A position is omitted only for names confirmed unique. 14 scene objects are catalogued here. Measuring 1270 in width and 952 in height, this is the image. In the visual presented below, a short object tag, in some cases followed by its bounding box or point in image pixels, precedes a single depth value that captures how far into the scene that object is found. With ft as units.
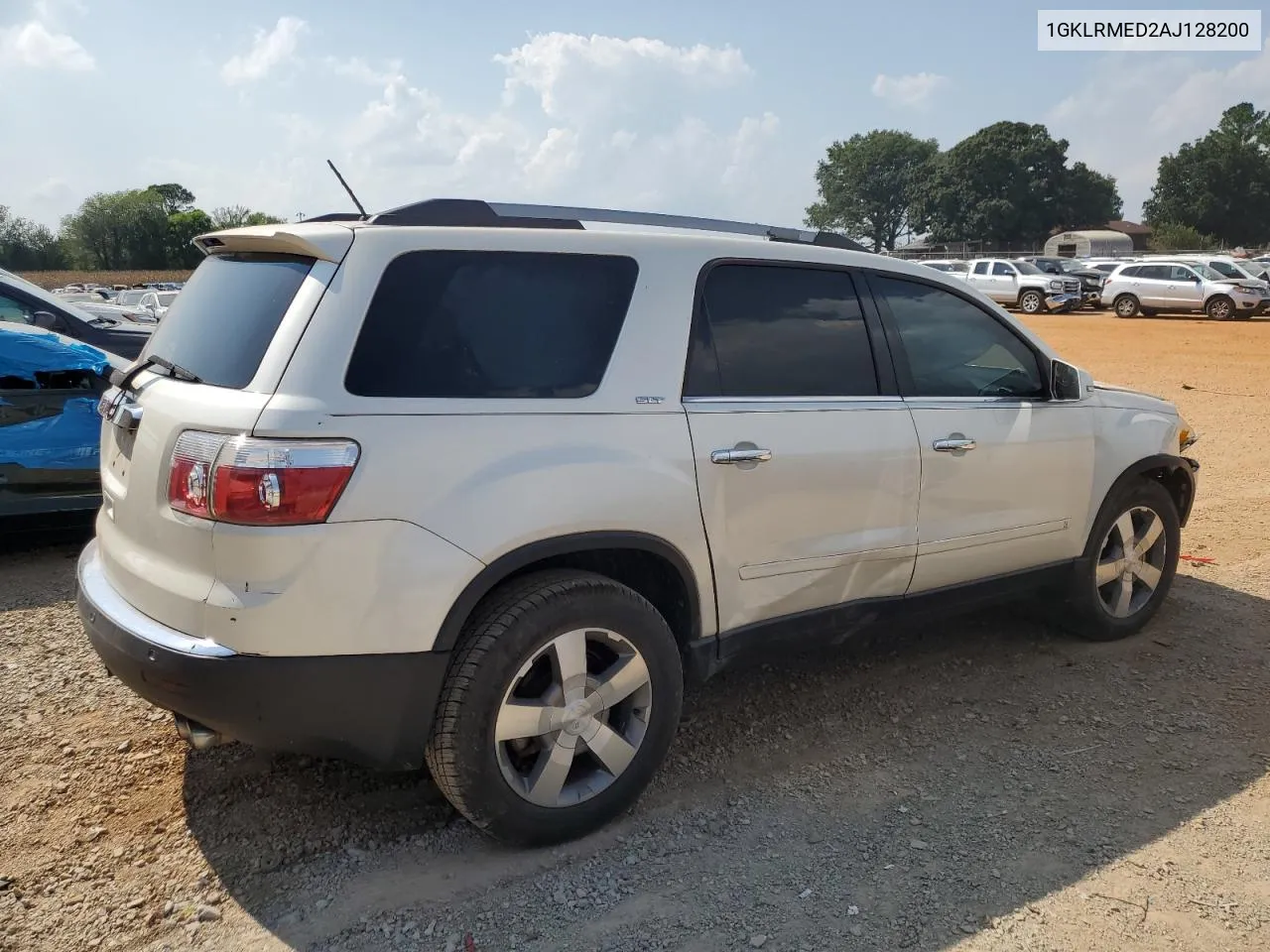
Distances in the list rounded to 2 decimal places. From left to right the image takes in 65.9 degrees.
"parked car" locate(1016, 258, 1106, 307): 106.11
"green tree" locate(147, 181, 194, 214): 303.33
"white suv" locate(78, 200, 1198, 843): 8.29
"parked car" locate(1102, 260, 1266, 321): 87.04
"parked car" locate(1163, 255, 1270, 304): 89.42
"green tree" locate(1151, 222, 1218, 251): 228.43
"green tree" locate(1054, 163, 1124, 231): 276.62
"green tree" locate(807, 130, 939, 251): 355.56
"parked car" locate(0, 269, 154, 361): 23.30
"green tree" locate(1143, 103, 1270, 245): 264.93
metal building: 212.02
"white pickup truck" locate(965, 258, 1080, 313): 99.35
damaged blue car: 17.99
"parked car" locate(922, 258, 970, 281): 103.27
